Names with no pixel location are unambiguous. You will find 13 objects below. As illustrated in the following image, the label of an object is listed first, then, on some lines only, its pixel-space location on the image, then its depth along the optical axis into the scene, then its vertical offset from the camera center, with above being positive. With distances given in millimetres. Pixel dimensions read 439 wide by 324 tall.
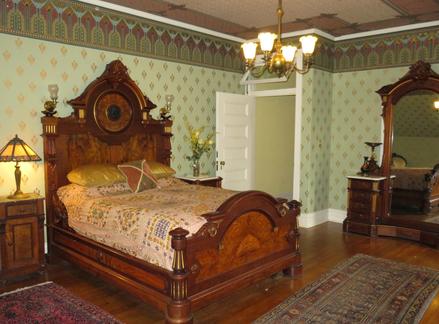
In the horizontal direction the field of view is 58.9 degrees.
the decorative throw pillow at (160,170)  4873 -466
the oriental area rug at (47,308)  3084 -1477
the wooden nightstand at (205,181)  5484 -673
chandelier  3398 +735
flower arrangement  5758 -202
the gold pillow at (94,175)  4160 -471
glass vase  5758 -514
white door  6164 -83
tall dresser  5672 -1004
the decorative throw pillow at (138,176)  4392 -495
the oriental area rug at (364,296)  3164 -1463
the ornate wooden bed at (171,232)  3045 -845
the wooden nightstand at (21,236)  3768 -1041
